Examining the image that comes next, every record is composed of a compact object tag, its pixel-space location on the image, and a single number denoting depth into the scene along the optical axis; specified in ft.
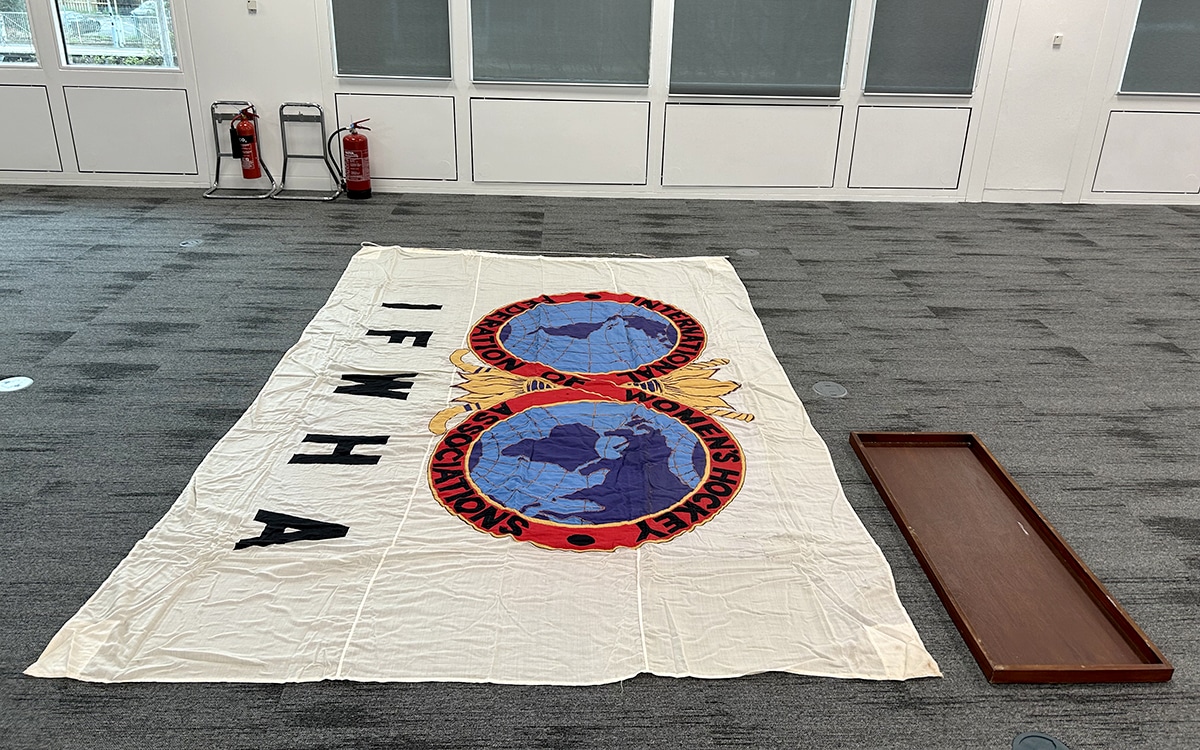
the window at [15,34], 19.66
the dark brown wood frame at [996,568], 7.27
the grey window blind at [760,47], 19.86
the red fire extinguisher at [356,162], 20.03
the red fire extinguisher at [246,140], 19.67
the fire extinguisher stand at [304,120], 20.07
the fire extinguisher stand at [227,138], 20.07
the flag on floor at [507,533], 7.24
